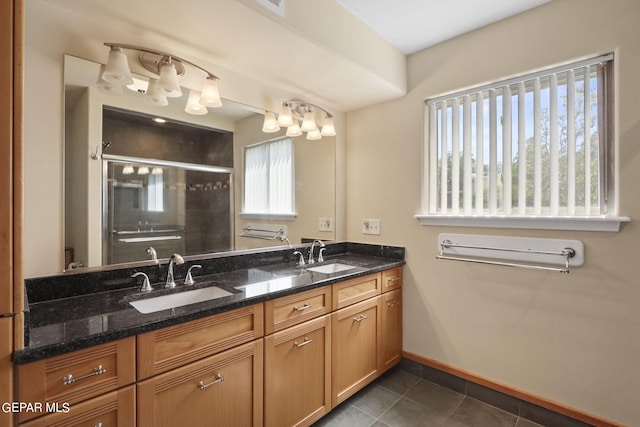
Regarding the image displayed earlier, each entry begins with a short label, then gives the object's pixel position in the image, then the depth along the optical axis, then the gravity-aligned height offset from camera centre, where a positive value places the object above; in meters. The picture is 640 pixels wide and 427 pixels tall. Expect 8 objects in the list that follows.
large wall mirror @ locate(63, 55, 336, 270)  1.38 +0.19
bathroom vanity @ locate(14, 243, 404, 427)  0.92 -0.50
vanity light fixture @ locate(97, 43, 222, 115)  1.37 +0.66
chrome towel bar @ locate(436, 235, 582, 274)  1.63 -0.23
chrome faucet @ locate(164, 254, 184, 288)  1.51 -0.28
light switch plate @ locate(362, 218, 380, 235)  2.44 -0.10
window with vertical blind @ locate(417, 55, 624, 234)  1.59 +0.37
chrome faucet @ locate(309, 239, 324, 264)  2.26 -0.25
